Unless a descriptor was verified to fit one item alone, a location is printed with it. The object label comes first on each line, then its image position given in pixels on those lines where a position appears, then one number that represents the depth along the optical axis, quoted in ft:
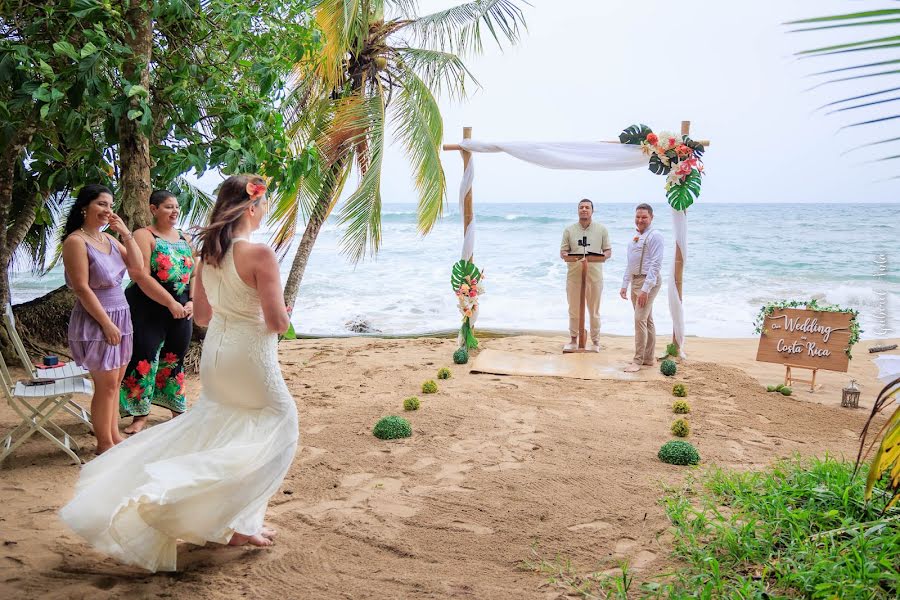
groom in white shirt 26.81
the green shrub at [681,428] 18.97
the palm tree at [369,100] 30.35
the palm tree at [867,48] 3.54
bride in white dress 9.87
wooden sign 23.91
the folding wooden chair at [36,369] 15.48
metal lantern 22.36
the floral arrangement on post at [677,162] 28.07
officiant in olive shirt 30.04
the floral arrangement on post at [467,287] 30.55
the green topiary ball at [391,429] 18.56
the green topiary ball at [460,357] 28.86
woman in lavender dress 14.61
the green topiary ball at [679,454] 16.69
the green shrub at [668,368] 26.58
